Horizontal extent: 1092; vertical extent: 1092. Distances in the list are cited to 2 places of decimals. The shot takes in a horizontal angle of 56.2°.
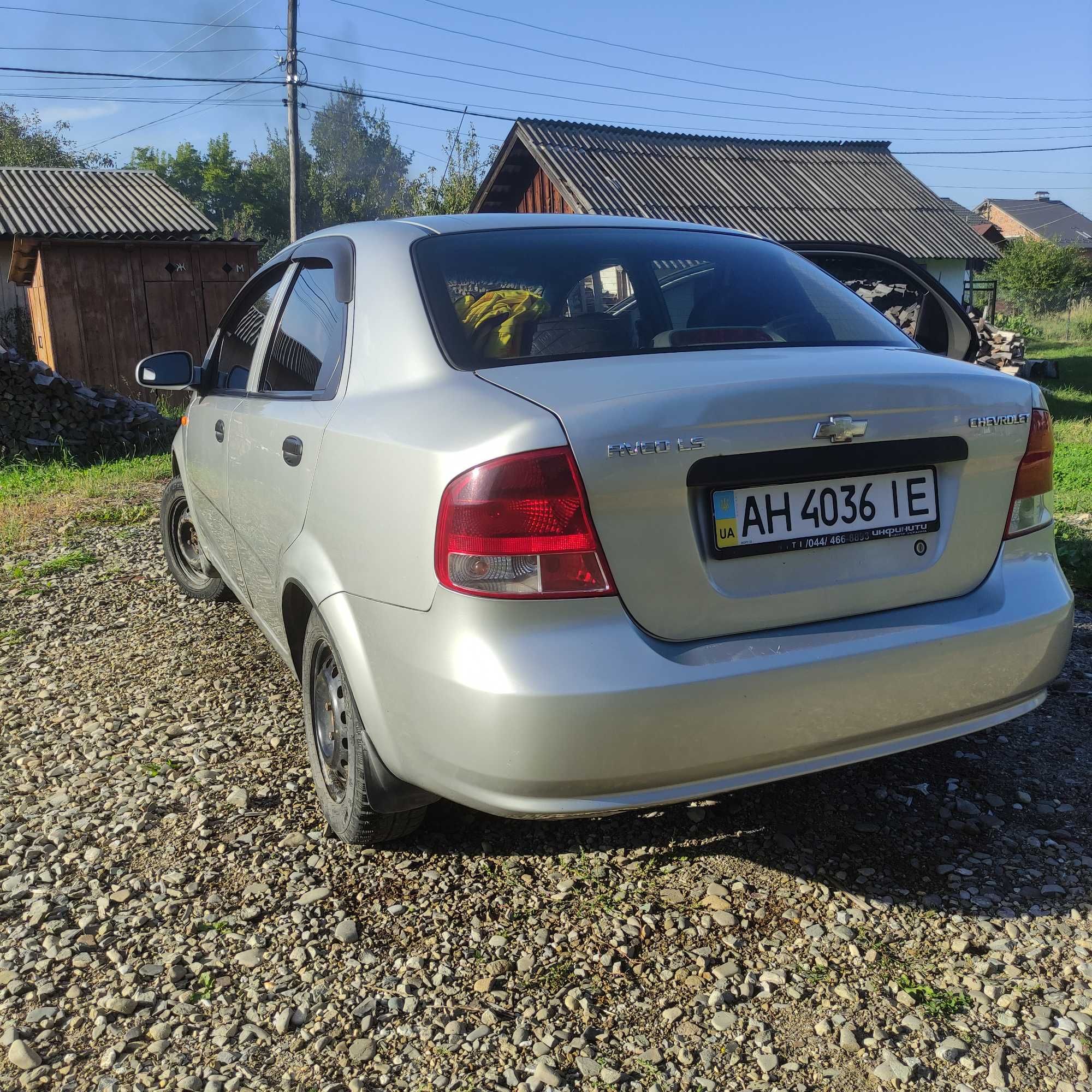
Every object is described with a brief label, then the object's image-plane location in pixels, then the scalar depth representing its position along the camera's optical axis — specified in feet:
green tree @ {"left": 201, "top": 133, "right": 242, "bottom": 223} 300.81
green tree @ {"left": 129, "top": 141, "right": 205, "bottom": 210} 315.17
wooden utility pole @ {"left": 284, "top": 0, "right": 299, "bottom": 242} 81.76
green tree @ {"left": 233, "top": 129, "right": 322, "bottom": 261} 282.56
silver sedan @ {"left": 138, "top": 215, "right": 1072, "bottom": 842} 6.68
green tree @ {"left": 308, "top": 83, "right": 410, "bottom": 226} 323.98
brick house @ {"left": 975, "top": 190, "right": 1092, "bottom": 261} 248.93
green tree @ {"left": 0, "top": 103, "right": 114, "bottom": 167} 234.99
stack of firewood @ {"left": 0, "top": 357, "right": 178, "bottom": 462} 33.58
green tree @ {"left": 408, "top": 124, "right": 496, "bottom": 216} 99.19
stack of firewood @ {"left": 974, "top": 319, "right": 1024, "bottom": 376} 60.44
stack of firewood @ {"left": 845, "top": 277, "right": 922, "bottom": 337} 44.42
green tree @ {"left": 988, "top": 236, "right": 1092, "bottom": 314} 148.25
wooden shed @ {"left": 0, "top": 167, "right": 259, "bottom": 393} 51.47
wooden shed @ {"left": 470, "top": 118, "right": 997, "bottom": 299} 69.36
